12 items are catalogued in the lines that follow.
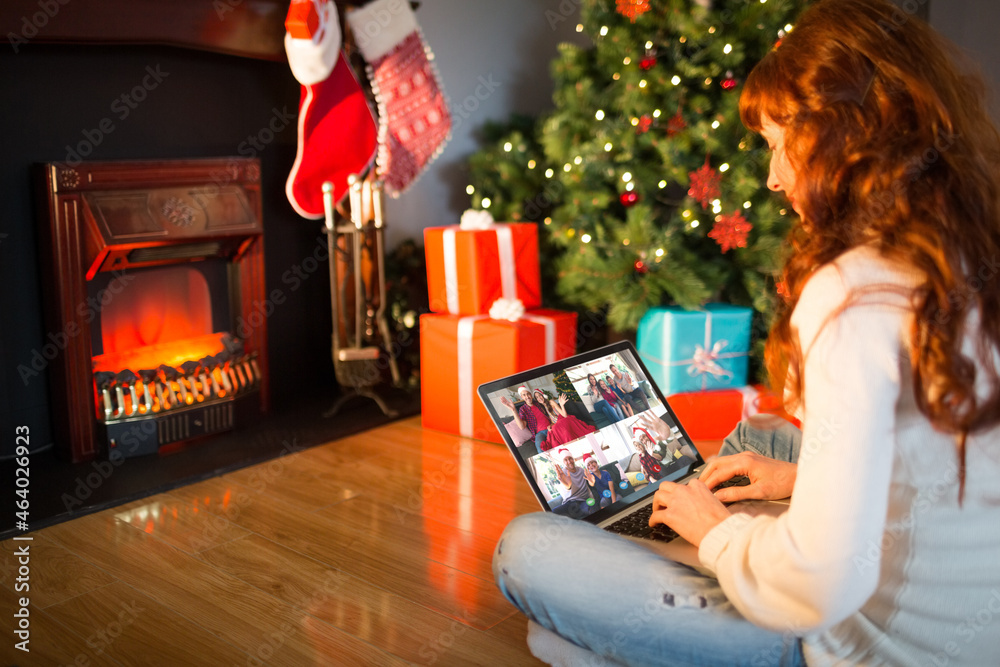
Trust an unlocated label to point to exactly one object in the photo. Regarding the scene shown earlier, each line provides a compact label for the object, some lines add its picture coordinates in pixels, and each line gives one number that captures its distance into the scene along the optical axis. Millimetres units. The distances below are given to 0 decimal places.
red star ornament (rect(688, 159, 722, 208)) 2730
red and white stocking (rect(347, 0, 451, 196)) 3000
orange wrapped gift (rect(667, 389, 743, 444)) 2766
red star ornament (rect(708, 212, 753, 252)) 2697
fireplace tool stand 2924
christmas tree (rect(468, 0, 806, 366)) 2705
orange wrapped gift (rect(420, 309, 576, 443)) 2713
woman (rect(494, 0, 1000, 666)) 795
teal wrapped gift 2793
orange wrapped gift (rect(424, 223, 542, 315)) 2820
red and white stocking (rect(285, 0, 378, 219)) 2756
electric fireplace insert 2420
